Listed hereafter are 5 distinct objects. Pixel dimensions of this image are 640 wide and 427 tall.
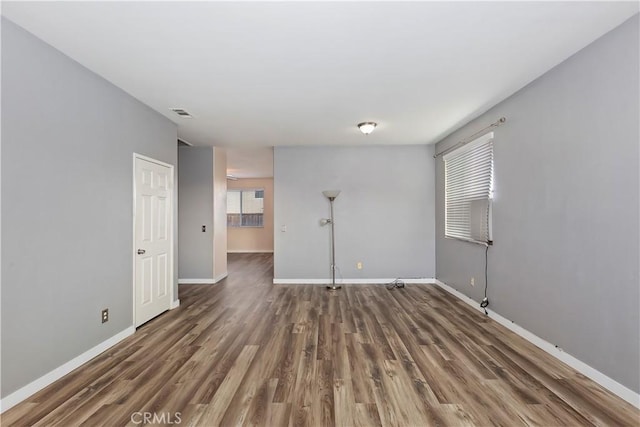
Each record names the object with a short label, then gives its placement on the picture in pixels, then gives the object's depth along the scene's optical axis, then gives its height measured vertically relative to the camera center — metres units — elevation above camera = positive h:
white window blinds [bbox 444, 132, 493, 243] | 3.64 +0.35
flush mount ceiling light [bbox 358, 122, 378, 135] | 3.97 +1.25
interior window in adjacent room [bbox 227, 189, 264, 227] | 10.00 +0.17
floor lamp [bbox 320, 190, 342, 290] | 5.10 -0.50
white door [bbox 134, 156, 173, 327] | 3.28 -0.33
